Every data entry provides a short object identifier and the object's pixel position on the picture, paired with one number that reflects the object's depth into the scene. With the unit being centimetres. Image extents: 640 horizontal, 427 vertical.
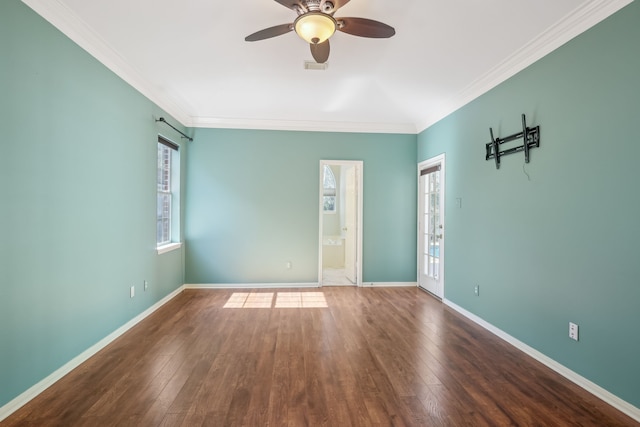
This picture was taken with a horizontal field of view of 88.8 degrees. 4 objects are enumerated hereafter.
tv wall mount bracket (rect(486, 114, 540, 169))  290
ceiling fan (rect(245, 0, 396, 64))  201
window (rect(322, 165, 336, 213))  798
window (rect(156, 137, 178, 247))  453
